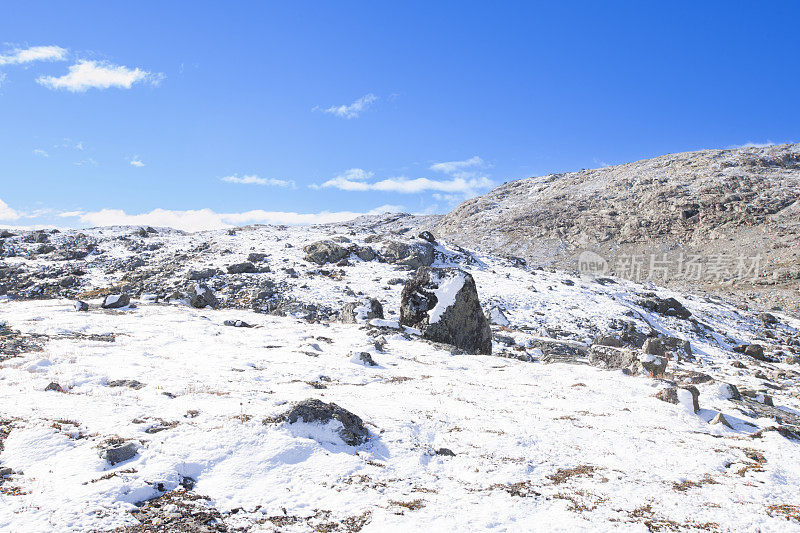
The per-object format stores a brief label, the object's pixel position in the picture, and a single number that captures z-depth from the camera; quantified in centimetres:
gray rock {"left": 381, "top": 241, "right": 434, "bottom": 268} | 3597
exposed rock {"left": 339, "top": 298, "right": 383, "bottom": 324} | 2205
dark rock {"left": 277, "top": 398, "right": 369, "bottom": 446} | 738
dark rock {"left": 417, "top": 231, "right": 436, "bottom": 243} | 4181
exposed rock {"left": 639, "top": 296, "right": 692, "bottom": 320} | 3134
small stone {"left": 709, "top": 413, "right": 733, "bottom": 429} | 1013
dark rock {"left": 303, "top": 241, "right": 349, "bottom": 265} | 3578
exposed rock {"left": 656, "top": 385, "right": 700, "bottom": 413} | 1090
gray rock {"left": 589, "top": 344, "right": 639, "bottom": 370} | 1534
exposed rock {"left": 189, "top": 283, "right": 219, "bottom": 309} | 2489
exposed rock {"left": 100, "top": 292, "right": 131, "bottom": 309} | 2086
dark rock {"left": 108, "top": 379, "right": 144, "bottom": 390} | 931
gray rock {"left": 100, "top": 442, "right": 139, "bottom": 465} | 578
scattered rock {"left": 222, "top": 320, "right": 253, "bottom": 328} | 1922
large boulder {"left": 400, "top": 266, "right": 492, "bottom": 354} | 1909
